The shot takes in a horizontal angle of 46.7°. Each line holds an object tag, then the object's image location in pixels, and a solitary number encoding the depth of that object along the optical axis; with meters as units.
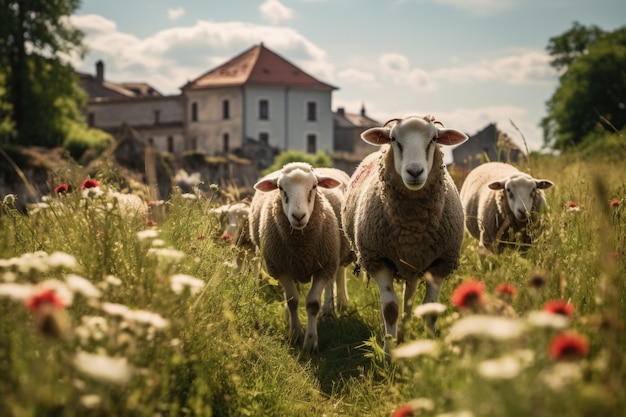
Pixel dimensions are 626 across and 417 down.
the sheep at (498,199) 7.60
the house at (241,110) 60.19
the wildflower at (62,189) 4.90
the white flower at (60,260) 2.54
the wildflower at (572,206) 5.36
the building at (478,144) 46.88
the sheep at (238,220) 8.38
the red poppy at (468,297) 2.25
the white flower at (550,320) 1.96
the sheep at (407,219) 5.34
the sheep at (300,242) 6.35
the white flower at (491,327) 1.89
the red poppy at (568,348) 1.81
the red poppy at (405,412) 2.54
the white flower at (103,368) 1.85
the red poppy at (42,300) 2.00
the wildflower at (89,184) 4.55
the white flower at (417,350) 2.34
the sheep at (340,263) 7.32
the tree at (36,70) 36.81
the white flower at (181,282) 2.82
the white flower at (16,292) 2.16
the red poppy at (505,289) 2.59
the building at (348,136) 67.06
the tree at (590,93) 42.62
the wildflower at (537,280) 2.31
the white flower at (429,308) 2.61
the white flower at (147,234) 3.21
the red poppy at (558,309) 2.13
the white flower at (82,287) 2.32
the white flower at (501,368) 1.80
